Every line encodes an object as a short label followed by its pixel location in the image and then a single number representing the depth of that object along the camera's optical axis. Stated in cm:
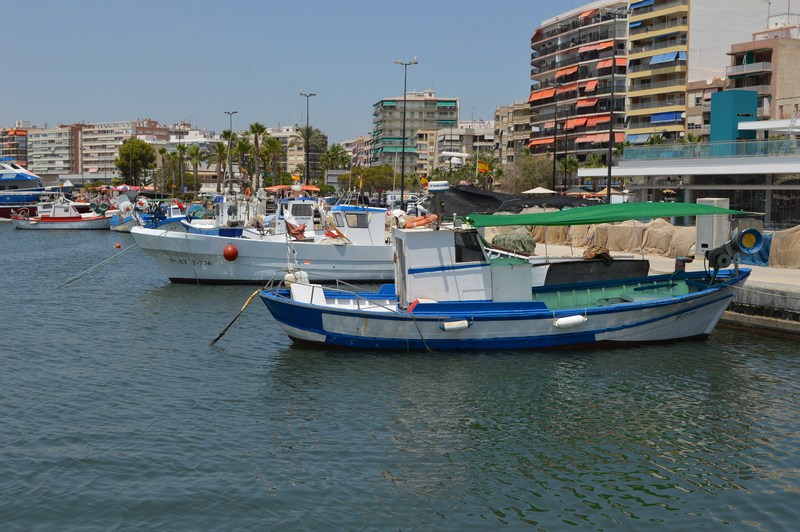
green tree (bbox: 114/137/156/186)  14512
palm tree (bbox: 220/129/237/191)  11395
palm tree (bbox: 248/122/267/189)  10406
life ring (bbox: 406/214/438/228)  1983
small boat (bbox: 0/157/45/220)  8799
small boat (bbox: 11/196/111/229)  7062
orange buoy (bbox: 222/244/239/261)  3058
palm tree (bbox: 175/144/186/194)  13868
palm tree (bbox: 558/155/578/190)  8353
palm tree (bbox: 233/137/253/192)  10728
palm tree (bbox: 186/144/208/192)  13725
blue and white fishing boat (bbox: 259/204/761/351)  1909
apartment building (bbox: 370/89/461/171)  16888
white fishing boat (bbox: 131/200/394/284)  3056
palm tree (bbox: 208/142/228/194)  11581
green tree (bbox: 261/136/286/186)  11100
